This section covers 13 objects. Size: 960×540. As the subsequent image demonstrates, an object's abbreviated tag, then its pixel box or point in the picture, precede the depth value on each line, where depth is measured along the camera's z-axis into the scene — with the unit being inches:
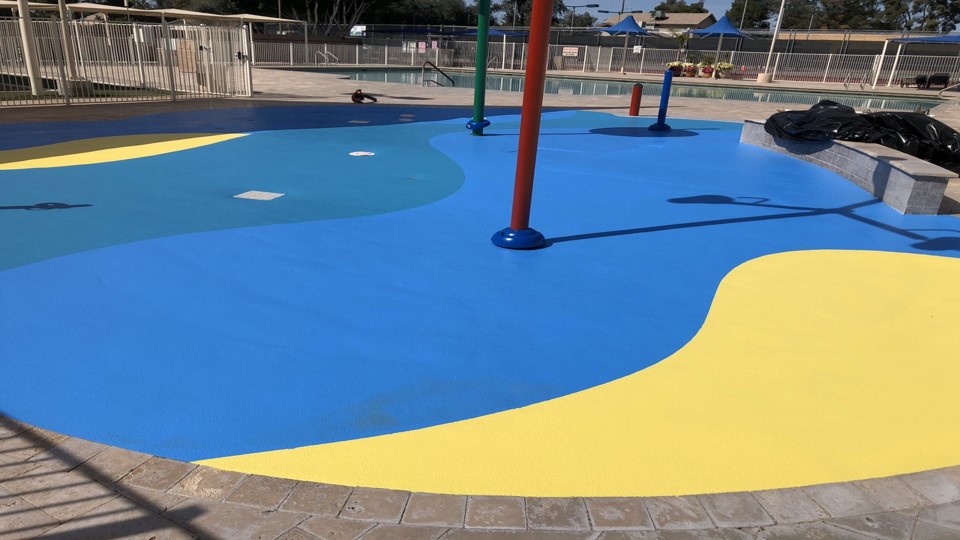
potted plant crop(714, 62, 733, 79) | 1529.3
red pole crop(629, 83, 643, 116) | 719.2
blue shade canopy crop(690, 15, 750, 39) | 1514.5
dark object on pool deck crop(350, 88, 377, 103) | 756.0
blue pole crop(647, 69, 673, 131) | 601.8
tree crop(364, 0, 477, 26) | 2699.3
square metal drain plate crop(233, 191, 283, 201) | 312.5
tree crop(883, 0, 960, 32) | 2775.6
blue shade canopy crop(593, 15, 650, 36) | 1651.1
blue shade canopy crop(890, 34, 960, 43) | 1374.3
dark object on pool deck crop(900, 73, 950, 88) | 1321.5
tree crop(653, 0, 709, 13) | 4381.9
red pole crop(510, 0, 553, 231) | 224.5
